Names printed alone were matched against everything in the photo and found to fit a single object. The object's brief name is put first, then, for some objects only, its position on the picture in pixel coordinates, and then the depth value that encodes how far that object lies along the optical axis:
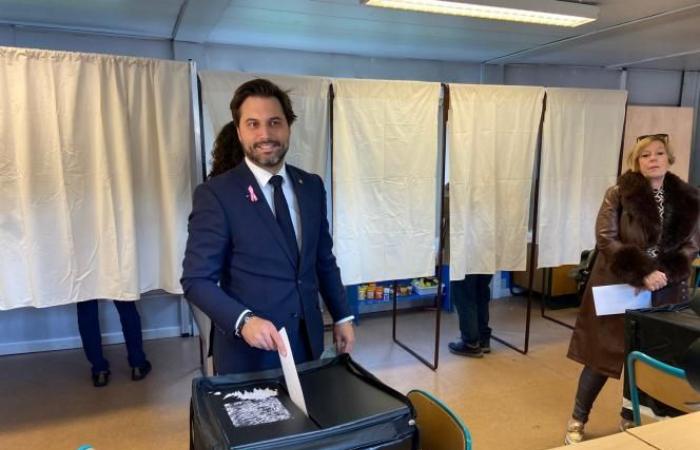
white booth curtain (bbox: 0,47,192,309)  2.44
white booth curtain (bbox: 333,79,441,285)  2.95
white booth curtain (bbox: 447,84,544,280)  3.15
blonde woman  2.18
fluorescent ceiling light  2.56
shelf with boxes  4.29
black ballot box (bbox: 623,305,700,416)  1.69
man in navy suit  1.32
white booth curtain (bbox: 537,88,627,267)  3.40
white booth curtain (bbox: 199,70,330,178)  2.71
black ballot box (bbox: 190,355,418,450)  0.87
